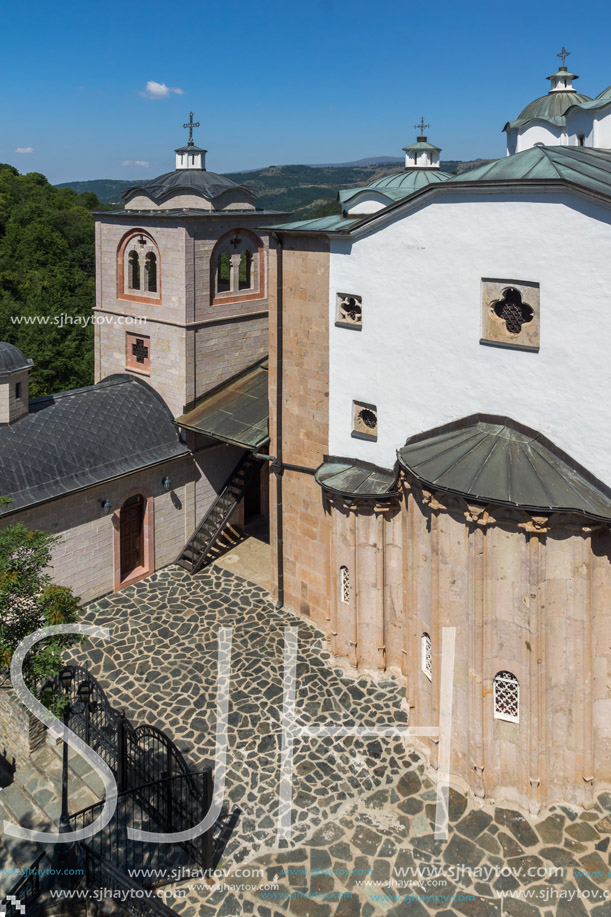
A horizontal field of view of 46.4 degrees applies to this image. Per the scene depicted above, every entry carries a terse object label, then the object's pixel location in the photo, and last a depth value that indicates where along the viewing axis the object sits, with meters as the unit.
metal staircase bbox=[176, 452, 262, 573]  18.97
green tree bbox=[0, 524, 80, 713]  10.34
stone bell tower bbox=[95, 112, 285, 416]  18.53
